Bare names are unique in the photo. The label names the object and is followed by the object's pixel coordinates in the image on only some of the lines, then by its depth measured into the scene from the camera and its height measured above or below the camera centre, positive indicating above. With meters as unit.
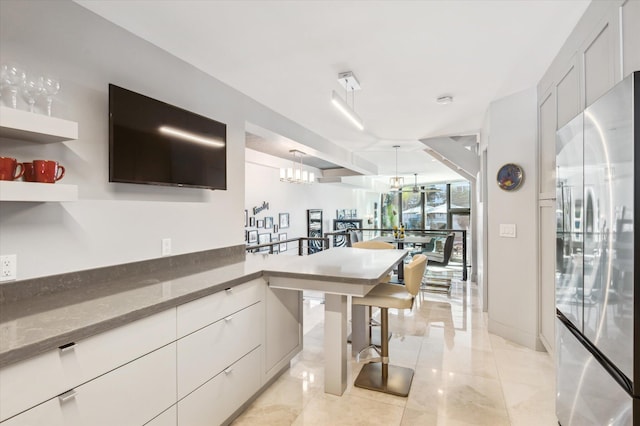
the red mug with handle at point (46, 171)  1.44 +0.20
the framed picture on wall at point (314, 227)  7.54 -0.34
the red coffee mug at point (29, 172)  1.43 +0.19
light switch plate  3.22 -0.18
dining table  5.58 -0.49
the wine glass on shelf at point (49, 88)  1.49 +0.59
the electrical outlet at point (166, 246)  2.23 -0.23
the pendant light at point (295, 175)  4.96 +0.61
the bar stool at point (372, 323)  2.90 -0.99
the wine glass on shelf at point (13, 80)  1.39 +0.59
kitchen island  1.10 -0.57
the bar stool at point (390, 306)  2.33 -0.68
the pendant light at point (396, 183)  7.51 +0.71
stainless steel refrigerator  1.05 -0.21
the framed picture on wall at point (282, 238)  6.20 -0.55
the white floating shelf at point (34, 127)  1.31 +0.38
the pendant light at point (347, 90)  2.59 +1.12
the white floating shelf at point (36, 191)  1.32 +0.10
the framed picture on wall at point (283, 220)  6.26 -0.13
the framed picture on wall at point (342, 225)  8.81 -0.38
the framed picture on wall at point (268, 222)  5.77 -0.16
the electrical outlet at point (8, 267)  1.45 -0.24
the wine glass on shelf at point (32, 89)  1.45 +0.57
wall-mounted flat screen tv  1.87 +0.47
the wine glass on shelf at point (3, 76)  1.37 +0.59
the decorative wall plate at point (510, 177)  3.17 +0.36
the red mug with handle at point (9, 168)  1.34 +0.19
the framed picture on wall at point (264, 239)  5.52 -0.44
